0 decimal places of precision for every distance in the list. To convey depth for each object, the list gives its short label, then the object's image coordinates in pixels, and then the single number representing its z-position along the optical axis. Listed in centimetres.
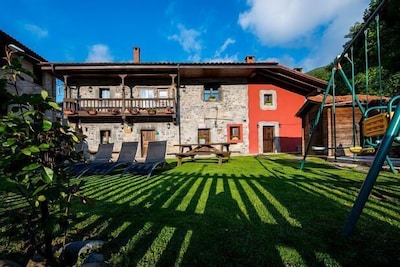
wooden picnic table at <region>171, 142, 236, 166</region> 759
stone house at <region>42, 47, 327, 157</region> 1288
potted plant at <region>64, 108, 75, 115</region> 1238
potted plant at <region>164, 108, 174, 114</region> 1300
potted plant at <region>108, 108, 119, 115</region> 1268
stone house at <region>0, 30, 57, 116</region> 1158
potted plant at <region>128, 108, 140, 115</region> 1266
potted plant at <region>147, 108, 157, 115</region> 1288
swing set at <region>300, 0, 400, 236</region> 168
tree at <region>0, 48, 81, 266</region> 111
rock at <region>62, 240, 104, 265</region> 159
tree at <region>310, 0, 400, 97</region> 1493
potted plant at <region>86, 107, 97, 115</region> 1257
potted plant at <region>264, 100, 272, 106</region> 1452
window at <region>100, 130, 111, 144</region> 1364
